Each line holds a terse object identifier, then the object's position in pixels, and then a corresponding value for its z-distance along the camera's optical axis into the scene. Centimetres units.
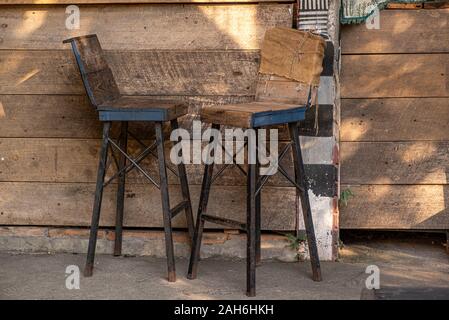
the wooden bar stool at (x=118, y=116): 438
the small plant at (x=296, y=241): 492
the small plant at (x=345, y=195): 510
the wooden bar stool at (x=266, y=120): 418
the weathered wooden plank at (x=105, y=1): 482
